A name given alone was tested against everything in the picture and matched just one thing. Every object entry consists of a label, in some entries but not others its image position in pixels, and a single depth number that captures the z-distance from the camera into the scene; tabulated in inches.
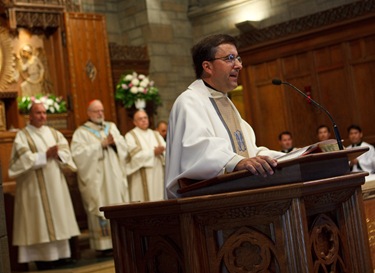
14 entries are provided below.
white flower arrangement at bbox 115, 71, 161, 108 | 453.1
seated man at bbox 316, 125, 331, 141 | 385.1
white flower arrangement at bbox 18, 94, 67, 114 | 404.8
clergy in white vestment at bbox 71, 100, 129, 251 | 337.1
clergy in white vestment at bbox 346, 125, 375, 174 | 370.9
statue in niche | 427.8
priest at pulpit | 125.3
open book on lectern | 116.8
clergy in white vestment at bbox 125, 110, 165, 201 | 359.6
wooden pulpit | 110.6
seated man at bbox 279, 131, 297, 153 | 399.2
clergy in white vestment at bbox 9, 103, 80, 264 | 313.6
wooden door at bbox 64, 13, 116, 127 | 430.6
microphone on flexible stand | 134.0
